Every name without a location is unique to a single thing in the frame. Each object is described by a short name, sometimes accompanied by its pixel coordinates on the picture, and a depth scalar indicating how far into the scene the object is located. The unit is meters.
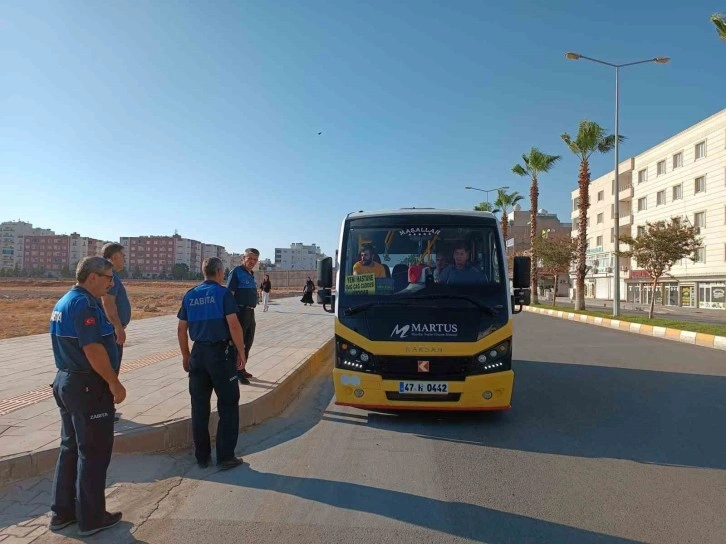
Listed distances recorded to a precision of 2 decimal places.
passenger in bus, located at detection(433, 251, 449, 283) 6.53
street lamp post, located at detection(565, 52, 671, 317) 26.22
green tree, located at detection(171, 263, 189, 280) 145.01
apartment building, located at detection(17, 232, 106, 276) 151.88
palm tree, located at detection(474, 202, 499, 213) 60.64
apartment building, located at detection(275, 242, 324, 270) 168.62
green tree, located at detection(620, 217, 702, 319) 22.75
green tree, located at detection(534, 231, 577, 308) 37.56
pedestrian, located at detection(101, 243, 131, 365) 5.20
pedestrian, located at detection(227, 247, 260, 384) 7.34
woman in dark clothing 29.53
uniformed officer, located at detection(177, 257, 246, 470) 4.62
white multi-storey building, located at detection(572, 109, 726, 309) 41.12
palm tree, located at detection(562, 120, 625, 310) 32.09
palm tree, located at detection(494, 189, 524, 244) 55.56
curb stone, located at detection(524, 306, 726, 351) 15.42
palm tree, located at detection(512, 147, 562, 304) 39.84
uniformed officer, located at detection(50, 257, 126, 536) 3.39
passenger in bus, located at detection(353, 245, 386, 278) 6.60
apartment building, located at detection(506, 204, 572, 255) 93.05
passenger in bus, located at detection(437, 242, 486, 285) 6.46
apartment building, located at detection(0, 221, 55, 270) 154.88
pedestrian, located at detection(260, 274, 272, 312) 24.75
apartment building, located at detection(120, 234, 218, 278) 164.00
